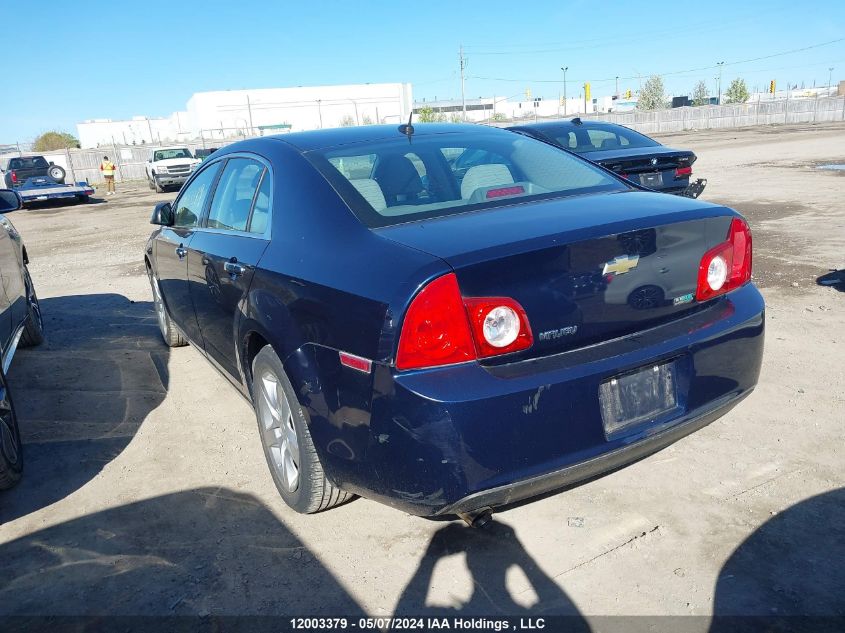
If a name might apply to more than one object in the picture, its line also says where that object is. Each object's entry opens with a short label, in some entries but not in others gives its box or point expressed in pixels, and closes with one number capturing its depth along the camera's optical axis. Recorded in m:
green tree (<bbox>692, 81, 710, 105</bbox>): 118.50
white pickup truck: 25.41
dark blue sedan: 2.22
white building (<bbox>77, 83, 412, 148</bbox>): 83.25
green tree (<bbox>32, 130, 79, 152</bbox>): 68.94
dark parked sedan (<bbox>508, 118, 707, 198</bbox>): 9.14
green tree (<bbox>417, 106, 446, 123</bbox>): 54.61
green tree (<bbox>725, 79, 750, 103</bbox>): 102.75
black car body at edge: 3.42
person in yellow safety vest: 29.11
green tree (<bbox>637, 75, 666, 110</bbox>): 99.88
